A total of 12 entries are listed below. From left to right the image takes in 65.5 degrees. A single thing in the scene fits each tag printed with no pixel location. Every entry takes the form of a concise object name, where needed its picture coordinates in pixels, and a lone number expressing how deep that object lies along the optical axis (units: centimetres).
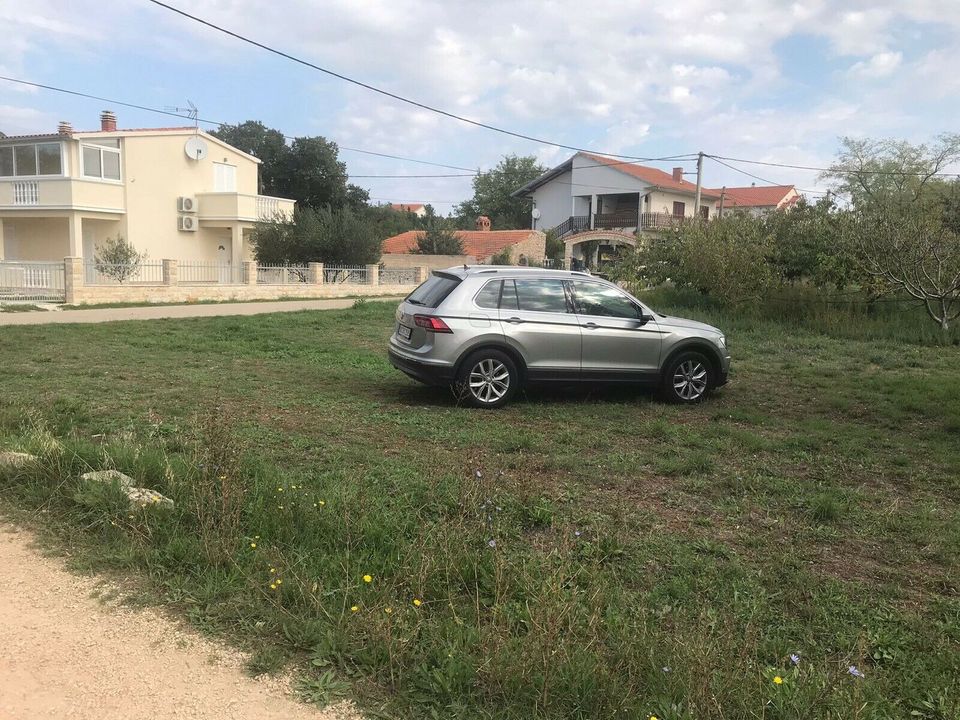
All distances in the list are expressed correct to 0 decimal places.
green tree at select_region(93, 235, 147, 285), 2270
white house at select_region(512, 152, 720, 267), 5178
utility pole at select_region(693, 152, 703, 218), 3670
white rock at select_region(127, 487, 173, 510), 445
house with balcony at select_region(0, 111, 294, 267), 2905
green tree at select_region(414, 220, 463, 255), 4388
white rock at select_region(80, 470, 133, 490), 473
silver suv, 815
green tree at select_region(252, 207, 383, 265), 3105
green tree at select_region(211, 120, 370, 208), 4731
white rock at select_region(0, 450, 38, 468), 516
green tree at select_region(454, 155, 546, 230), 8000
